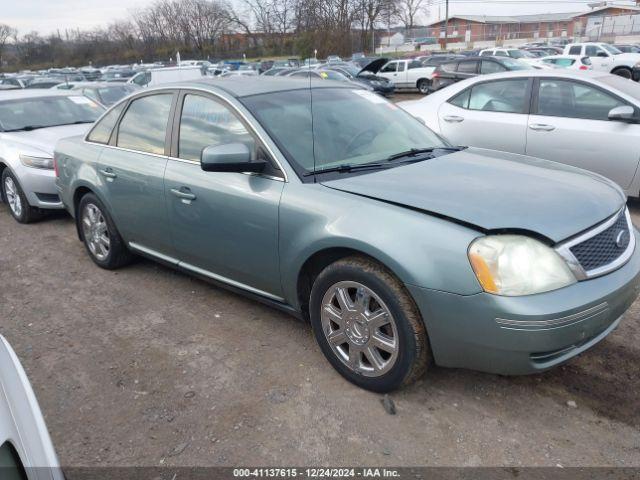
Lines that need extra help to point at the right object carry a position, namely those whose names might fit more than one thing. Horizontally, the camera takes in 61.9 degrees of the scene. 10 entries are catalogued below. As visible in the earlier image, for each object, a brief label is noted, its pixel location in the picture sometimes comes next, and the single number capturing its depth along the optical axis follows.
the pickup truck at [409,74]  23.38
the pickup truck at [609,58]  22.62
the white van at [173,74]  18.19
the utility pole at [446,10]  60.52
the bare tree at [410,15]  77.25
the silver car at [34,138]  6.15
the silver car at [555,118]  5.46
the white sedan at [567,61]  21.97
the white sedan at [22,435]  1.47
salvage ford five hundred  2.40
